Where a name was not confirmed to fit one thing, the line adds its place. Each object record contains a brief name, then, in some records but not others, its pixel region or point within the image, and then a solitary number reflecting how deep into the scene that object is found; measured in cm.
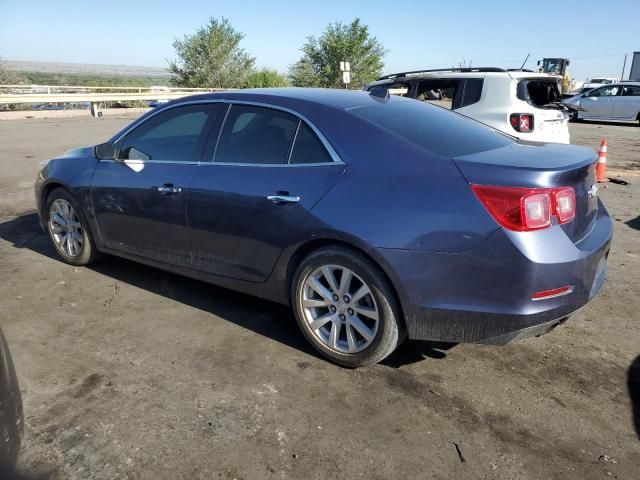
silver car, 2181
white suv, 771
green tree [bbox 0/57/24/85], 3709
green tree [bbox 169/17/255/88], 5681
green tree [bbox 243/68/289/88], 5259
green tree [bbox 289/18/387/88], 6097
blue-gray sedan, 275
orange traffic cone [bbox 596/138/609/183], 907
